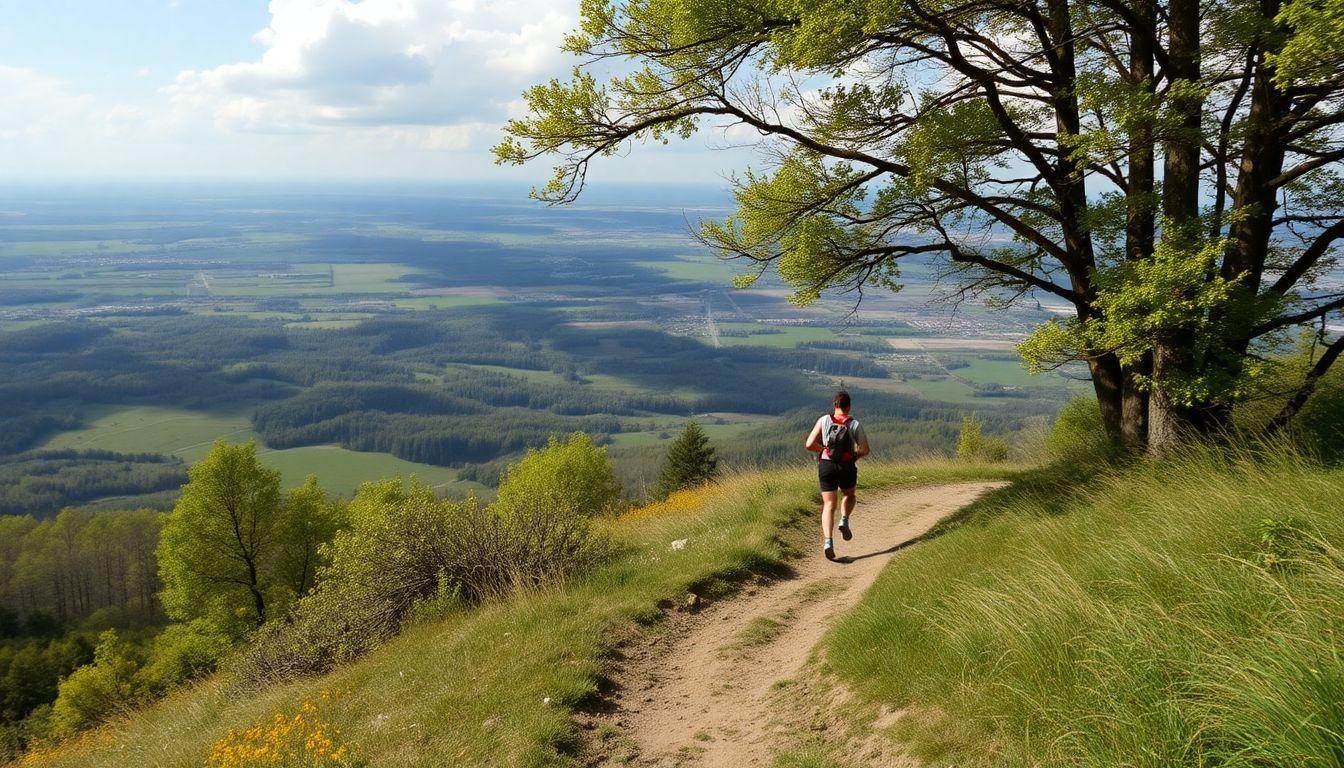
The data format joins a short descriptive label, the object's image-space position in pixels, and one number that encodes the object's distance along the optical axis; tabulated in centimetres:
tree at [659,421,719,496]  3615
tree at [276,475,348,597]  2986
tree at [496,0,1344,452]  711
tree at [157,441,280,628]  2575
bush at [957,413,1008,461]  2416
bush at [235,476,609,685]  905
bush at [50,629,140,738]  2848
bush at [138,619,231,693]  2558
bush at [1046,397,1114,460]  1082
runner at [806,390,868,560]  925
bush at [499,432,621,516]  3422
